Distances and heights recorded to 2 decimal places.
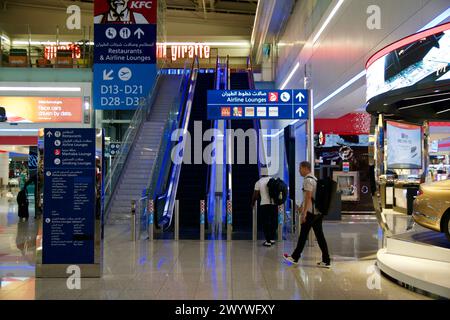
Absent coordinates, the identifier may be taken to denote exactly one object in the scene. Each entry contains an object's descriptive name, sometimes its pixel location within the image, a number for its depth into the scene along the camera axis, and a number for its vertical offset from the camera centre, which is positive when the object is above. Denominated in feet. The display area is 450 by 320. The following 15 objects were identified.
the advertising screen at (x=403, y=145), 34.17 +1.50
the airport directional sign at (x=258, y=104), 29.37 +4.10
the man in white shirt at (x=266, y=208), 28.04 -2.64
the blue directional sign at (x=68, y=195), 19.39 -1.14
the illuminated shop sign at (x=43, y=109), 59.31 +7.89
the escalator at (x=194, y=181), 36.14 -1.31
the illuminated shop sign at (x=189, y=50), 88.63 +23.20
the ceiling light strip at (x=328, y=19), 34.14 +12.01
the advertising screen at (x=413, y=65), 17.78 +4.34
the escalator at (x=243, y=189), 35.47 -2.05
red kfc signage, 29.07 +10.15
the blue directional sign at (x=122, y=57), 28.48 +7.01
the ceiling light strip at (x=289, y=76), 50.87 +10.92
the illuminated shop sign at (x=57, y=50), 63.92 +17.04
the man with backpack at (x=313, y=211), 21.33 -2.18
